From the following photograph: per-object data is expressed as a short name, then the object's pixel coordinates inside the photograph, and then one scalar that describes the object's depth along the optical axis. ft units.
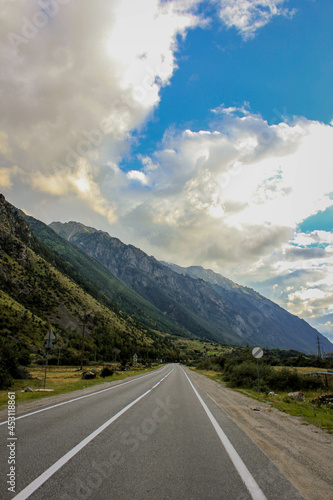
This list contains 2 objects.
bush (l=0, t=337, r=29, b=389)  61.68
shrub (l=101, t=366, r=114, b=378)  105.70
